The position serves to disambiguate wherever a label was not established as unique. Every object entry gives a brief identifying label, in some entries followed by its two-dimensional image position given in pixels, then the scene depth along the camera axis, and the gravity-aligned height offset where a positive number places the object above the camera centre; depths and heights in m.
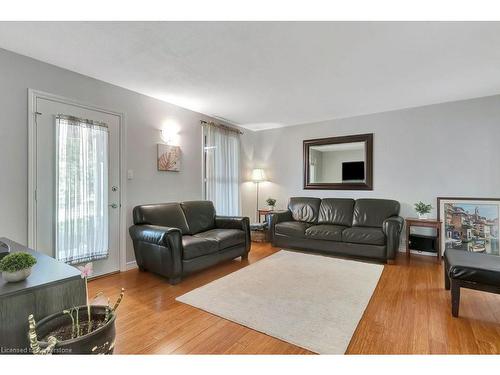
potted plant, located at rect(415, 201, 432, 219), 3.68 -0.34
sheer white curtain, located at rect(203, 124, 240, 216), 4.35 +0.34
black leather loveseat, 2.66 -0.64
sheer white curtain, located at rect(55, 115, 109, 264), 2.59 -0.04
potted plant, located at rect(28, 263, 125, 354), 1.04 -0.68
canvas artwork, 3.56 +0.42
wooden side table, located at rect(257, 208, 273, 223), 4.87 -0.53
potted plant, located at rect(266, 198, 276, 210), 5.06 -0.32
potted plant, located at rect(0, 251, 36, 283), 1.13 -0.37
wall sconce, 3.62 +0.80
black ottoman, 1.90 -0.70
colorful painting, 3.42 -0.53
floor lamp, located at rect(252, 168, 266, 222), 5.29 +0.24
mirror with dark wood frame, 4.35 +0.45
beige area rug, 1.79 -1.06
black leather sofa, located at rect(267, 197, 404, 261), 3.41 -0.64
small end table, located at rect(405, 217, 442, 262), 3.47 -0.55
